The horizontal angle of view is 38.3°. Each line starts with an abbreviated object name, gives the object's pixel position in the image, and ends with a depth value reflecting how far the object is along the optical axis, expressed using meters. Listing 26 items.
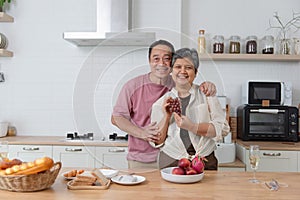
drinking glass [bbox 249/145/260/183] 2.11
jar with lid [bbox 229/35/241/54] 4.17
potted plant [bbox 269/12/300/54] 4.31
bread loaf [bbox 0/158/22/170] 1.95
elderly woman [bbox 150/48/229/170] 2.21
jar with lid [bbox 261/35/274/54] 4.14
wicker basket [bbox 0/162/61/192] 1.86
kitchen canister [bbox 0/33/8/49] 4.24
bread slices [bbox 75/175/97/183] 2.00
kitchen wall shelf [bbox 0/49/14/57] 4.07
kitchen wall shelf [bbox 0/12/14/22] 4.05
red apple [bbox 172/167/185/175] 2.06
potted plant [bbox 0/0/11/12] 4.20
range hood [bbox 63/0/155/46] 4.05
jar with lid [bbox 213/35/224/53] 4.16
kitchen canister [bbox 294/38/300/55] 4.16
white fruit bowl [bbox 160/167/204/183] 2.04
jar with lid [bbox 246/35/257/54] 4.14
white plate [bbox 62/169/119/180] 2.06
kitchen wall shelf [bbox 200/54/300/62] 4.06
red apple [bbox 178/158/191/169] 2.09
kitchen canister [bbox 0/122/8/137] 4.17
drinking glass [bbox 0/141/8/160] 2.15
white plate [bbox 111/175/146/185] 2.02
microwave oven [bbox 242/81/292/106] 4.01
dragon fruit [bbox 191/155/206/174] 2.09
